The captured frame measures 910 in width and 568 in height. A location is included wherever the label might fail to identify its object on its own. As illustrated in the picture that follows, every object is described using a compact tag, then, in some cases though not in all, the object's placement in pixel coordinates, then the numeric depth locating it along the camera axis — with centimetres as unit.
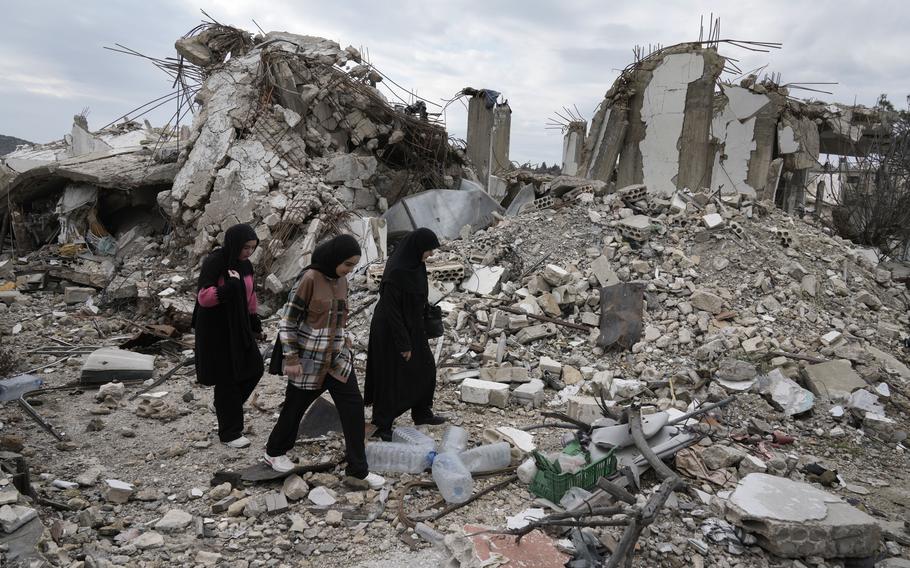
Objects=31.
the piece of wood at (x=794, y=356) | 539
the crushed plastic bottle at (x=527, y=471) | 348
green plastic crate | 323
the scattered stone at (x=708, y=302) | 629
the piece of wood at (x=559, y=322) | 630
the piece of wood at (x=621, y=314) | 594
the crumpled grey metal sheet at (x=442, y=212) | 924
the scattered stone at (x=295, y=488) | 327
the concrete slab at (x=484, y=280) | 702
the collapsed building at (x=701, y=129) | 1099
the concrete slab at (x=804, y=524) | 286
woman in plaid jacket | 320
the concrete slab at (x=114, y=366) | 528
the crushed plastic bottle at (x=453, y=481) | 332
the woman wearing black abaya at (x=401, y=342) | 383
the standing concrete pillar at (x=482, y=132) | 1234
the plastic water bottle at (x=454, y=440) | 385
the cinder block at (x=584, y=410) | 441
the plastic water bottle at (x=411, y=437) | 390
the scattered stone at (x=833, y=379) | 494
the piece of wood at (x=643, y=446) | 305
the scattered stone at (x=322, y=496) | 325
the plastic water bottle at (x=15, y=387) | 410
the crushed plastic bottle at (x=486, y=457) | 366
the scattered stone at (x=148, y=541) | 281
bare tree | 1286
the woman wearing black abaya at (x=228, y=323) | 357
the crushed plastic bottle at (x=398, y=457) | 366
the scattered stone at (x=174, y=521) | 299
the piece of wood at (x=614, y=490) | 258
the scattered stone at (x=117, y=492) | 321
